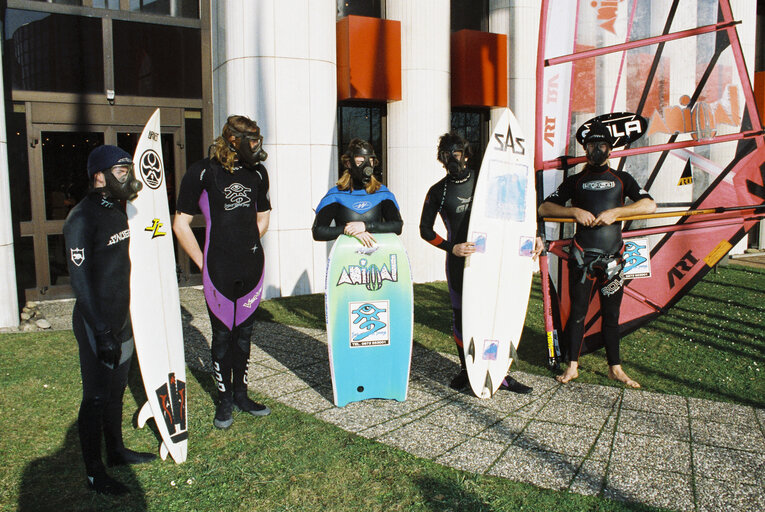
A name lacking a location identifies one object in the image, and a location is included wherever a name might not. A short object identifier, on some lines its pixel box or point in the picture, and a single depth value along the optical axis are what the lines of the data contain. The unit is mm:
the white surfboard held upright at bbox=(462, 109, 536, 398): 4312
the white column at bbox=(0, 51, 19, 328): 6629
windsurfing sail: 5047
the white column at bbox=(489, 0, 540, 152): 10047
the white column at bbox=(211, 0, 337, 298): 7957
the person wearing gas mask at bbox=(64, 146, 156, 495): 2895
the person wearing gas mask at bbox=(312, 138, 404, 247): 4129
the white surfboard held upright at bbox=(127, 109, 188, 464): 3271
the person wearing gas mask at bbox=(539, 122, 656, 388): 4555
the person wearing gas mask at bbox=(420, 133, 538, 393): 4301
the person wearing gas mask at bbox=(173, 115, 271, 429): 3760
